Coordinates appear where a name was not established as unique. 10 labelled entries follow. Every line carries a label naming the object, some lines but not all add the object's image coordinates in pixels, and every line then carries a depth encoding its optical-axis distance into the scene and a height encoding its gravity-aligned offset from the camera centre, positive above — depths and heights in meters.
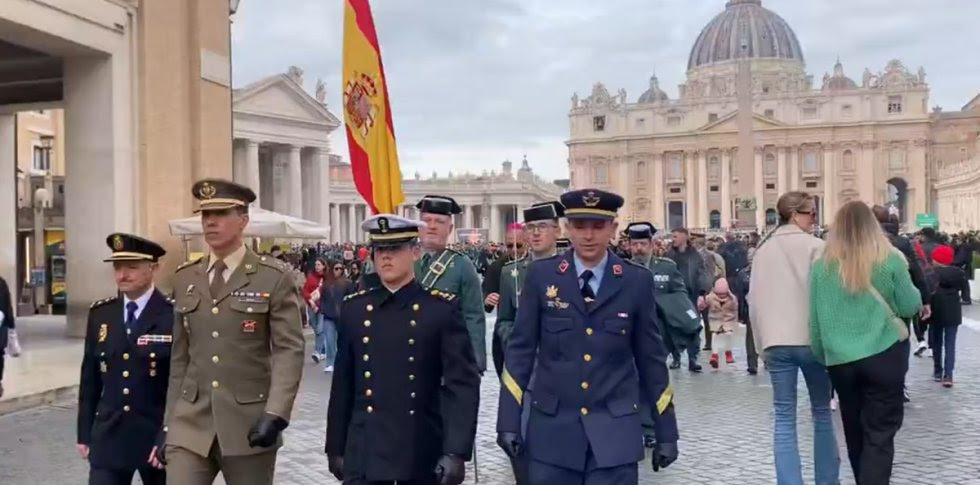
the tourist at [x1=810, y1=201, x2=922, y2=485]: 6.09 -0.53
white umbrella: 18.09 +0.25
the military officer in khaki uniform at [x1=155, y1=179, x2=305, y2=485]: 4.64 -0.53
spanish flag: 9.63 +1.14
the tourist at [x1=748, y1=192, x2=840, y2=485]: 6.55 -0.61
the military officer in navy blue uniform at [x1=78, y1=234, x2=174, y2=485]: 5.03 -0.64
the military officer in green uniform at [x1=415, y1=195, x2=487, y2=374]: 7.01 -0.20
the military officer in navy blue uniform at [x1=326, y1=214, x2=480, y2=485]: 4.37 -0.62
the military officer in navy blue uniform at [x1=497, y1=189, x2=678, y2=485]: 4.50 -0.57
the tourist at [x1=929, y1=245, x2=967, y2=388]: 11.48 -0.90
